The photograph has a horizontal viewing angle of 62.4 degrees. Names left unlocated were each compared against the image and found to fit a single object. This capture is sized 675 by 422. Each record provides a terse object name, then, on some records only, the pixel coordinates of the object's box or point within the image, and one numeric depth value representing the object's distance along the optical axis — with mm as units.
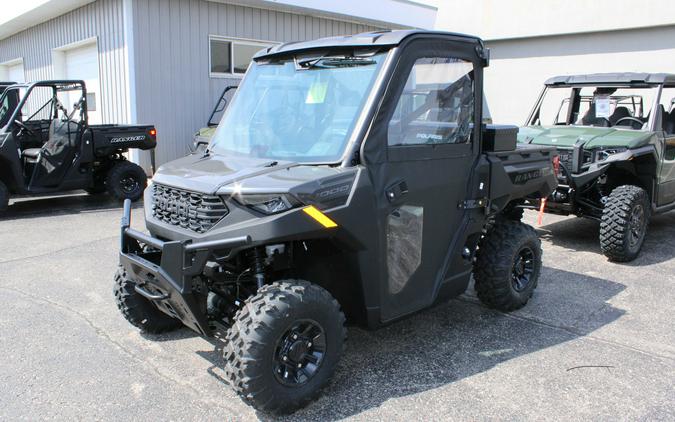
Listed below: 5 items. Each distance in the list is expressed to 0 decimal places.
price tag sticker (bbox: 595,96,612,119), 7332
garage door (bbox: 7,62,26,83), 16938
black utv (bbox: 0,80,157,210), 8344
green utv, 6047
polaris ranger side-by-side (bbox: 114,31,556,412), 2910
